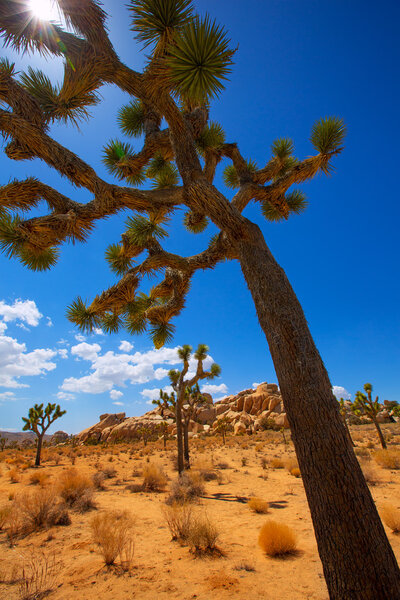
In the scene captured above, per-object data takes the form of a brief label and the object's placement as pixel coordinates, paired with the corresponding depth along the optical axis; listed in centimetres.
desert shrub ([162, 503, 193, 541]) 466
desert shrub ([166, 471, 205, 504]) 737
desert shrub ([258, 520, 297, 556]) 411
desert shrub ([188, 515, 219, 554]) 417
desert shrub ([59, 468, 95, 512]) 660
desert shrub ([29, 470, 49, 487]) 965
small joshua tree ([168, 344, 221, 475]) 1134
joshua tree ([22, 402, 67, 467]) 1681
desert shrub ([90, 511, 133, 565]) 380
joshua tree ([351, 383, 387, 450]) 1642
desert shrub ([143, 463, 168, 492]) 891
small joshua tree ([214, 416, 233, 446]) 2384
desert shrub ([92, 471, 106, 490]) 900
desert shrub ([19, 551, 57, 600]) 302
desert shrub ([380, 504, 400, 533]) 462
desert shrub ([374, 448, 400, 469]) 1039
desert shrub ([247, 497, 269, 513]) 633
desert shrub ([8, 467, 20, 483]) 1032
